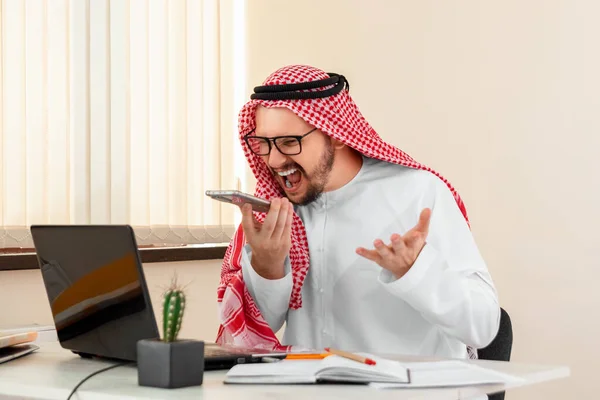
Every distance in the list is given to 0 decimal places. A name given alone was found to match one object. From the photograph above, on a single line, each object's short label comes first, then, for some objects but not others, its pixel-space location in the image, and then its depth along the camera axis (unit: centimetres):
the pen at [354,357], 142
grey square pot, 129
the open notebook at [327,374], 134
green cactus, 129
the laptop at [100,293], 150
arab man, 220
